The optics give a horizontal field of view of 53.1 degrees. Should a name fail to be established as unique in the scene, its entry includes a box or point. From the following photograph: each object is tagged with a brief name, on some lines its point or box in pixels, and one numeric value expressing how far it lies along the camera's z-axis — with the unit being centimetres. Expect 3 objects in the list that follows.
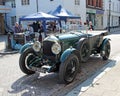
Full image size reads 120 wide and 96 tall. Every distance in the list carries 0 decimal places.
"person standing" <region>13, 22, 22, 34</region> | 775
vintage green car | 322
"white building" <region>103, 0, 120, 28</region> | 1975
